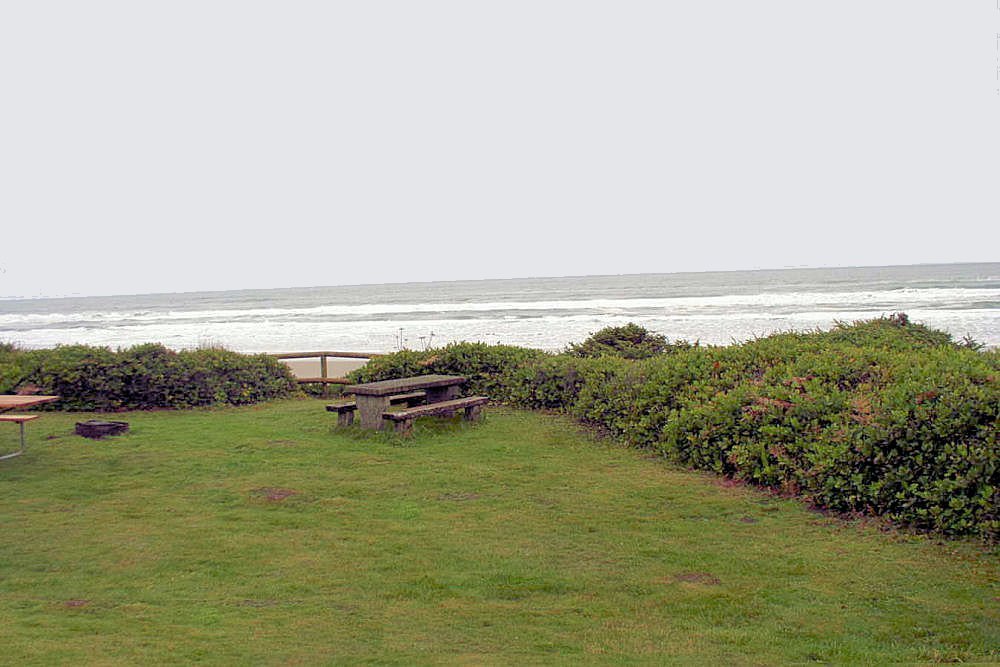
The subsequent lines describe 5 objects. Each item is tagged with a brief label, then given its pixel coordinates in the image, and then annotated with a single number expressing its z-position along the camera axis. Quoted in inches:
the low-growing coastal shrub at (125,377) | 472.1
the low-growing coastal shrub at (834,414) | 221.0
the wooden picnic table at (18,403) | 320.8
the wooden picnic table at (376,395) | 383.9
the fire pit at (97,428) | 381.4
